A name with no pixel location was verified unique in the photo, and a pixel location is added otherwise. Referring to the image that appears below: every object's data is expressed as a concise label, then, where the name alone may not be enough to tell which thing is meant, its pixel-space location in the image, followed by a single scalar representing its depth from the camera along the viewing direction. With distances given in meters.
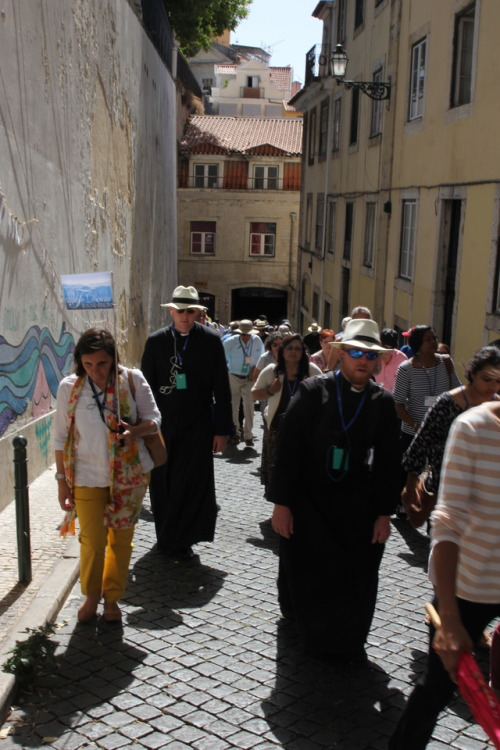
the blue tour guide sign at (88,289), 5.77
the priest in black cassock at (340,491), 4.64
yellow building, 12.00
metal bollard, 5.20
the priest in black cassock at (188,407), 6.48
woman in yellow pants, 4.86
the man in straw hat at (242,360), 12.05
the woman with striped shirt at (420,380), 7.29
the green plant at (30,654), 4.25
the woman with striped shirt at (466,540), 3.00
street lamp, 17.06
